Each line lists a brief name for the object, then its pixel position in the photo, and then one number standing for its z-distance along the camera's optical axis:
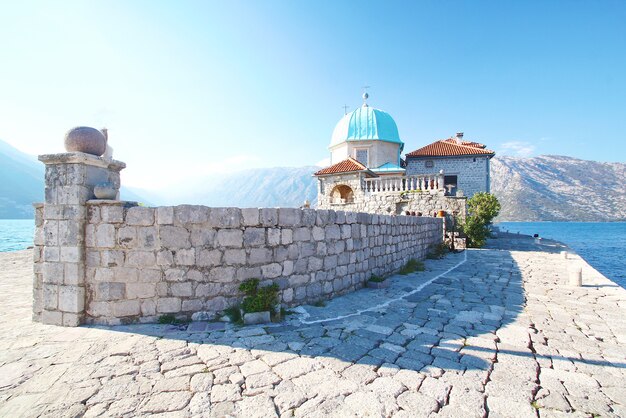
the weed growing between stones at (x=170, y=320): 4.20
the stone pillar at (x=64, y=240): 4.09
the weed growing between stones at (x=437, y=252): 11.59
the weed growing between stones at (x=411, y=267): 8.49
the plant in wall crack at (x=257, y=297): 4.38
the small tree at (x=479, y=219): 15.41
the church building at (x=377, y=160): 20.42
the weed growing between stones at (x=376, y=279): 6.73
